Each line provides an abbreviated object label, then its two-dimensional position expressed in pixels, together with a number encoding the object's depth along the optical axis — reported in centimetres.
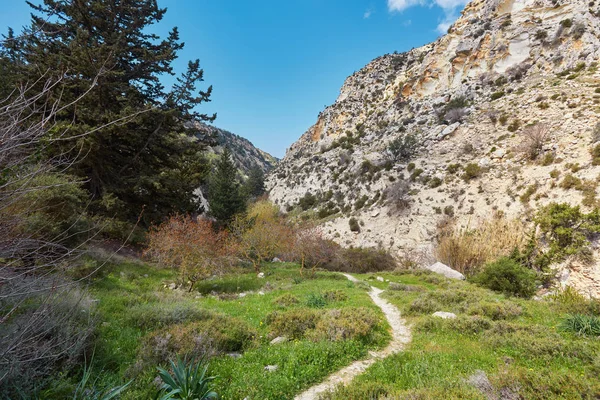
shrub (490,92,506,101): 2930
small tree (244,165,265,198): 5825
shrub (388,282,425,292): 1323
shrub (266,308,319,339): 673
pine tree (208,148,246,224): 2834
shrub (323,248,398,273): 2220
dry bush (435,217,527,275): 1559
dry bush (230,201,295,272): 1767
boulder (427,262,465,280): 1641
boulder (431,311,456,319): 797
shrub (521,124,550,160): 2078
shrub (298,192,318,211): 3862
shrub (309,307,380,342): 632
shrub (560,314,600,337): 628
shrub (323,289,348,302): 1064
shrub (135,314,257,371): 491
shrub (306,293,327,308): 953
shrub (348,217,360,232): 2766
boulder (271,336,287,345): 632
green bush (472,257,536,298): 1188
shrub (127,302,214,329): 641
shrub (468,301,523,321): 802
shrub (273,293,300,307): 957
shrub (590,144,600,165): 1623
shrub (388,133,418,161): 3160
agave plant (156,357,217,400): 368
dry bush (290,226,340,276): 1858
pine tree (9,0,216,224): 1405
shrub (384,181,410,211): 2581
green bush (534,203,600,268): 1281
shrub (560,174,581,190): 1603
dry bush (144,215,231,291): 1123
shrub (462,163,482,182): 2338
